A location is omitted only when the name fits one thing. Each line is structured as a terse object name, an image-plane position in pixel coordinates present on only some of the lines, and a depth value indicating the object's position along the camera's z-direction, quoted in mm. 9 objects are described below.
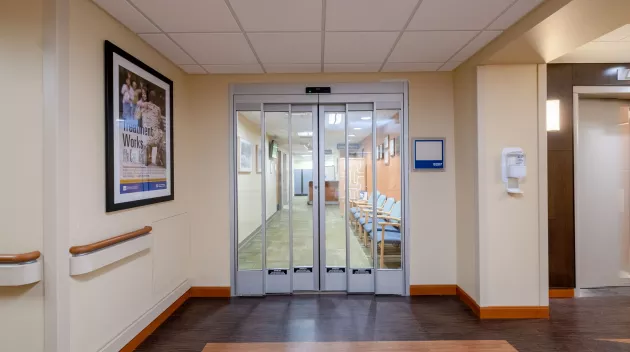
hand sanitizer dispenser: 3305
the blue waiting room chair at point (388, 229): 4164
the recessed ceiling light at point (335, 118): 4242
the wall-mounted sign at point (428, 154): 4062
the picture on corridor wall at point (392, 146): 4160
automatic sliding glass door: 4152
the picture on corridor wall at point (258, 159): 4198
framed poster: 2539
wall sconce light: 3918
